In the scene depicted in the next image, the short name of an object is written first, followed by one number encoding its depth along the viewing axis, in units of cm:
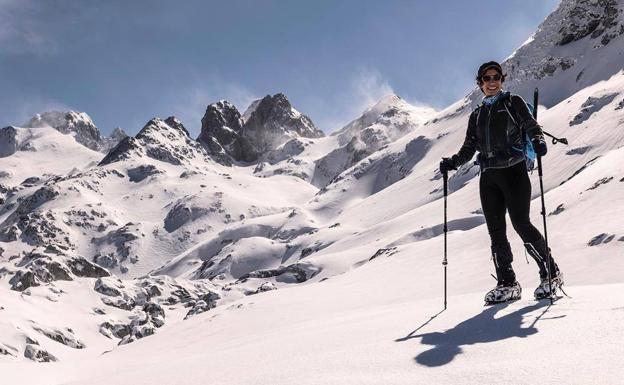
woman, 670
